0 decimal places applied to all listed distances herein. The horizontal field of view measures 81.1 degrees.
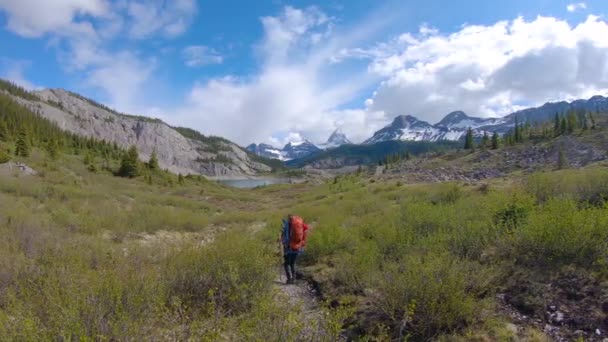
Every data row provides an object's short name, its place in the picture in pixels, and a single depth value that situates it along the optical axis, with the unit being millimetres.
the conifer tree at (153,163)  59156
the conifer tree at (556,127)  74050
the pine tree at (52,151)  45109
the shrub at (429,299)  5262
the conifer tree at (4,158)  30070
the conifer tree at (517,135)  80625
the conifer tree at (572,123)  73500
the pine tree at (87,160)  50744
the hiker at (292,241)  9570
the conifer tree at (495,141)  70862
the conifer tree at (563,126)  74738
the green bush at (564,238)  6207
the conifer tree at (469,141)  94925
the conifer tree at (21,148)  40625
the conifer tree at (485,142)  87819
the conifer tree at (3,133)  59006
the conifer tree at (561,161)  34744
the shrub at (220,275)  6055
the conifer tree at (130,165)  49719
